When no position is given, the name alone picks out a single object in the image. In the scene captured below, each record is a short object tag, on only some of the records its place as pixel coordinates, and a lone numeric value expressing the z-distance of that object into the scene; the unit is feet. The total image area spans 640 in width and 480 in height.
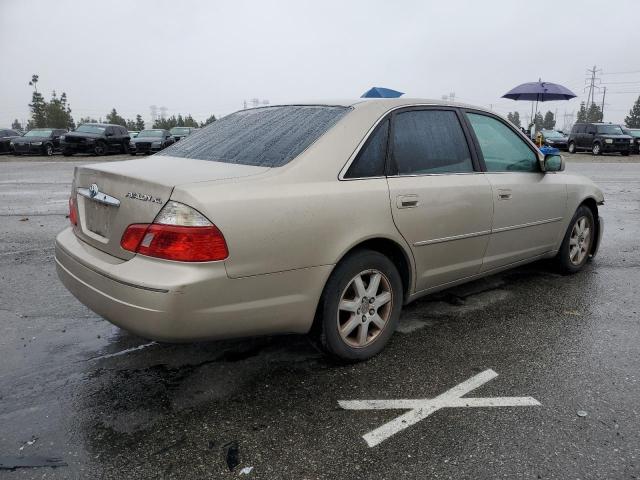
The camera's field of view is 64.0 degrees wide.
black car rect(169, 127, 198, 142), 98.04
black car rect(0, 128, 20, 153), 90.07
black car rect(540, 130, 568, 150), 100.90
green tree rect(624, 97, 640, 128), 365.61
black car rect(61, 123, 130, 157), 79.66
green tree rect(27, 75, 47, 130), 230.68
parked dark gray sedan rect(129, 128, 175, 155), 82.33
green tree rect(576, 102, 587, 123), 409.49
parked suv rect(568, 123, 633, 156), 87.30
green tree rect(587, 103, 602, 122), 372.17
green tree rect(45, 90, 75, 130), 215.10
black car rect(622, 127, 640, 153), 91.76
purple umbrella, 60.08
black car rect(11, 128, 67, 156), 83.76
